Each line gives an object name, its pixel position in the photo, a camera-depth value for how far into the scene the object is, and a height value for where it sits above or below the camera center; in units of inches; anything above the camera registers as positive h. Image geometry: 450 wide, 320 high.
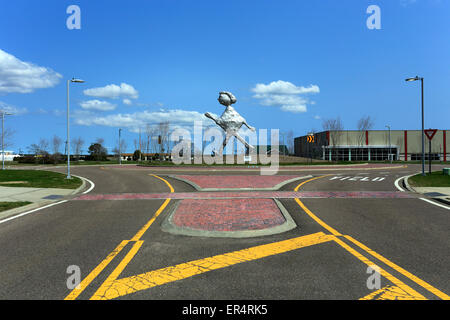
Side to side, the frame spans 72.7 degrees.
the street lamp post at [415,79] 823.1 +218.5
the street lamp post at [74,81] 823.7 +210.8
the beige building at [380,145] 2790.4 +133.1
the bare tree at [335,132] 2746.1 +249.9
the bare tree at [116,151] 4342.0 +113.7
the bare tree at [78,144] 3523.6 +171.9
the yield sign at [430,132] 825.0 +74.6
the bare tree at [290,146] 3675.7 +163.6
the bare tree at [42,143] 3298.7 +166.6
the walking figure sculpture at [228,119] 1941.4 +255.3
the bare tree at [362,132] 2746.1 +252.5
